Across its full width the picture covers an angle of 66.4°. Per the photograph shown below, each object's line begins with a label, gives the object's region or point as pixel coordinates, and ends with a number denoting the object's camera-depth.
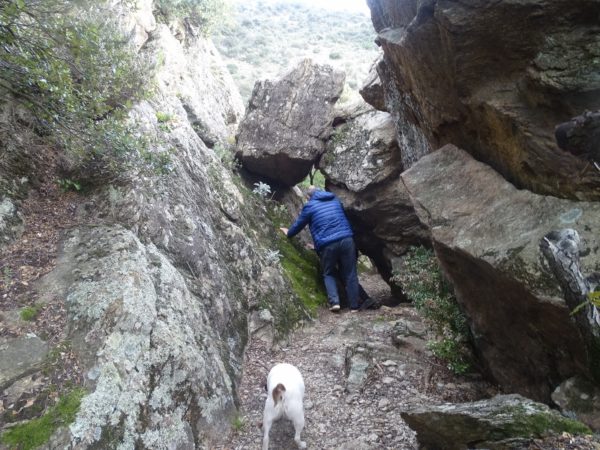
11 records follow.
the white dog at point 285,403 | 4.49
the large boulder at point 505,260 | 3.88
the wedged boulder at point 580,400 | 3.47
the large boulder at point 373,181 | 10.17
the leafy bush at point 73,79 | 4.41
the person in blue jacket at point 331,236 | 9.79
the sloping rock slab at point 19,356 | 3.64
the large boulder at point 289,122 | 10.79
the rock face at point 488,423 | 3.11
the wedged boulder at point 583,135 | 2.32
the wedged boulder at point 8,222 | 4.82
